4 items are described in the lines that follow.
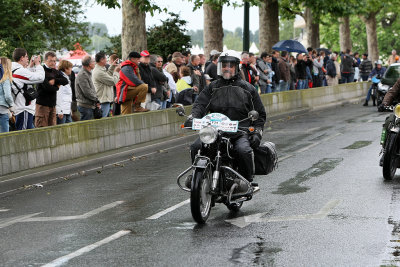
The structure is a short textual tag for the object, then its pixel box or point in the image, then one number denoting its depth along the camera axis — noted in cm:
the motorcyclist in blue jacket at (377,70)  3389
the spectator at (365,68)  4059
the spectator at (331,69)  3503
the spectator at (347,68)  3725
